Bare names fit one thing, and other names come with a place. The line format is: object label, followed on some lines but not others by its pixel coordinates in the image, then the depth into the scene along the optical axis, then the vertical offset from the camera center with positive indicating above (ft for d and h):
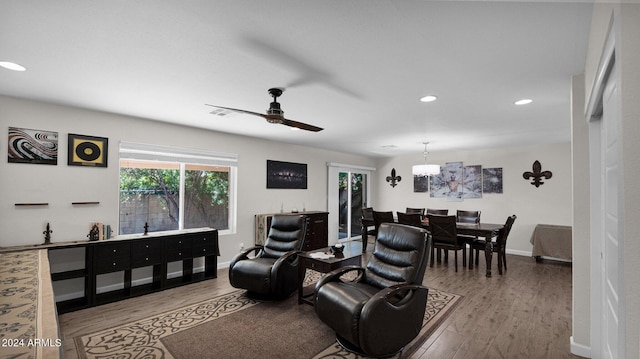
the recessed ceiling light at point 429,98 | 10.18 +3.22
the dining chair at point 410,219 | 17.11 -2.04
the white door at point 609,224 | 4.80 -0.72
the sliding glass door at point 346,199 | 24.26 -1.26
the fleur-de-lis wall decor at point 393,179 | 27.12 +0.65
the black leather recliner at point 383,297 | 7.34 -3.23
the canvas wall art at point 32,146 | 10.56 +1.42
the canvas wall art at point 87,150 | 11.76 +1.42
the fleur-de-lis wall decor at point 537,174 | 19.84 +0.90
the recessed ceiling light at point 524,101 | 10.40 +3.20
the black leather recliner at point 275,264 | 11.08 -3.27
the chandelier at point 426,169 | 18.44 +1.10
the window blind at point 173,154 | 13.47 +1.58
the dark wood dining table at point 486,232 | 15.07 -2.52
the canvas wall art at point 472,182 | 22.62 +0.35
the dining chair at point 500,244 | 15.42 -3.24
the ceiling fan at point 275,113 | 9.19 +2.35
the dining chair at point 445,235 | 15.92 -2.79
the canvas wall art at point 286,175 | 19.40 +0.75
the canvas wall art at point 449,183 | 23.48 +0.27
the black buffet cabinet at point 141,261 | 11.12 -3.43
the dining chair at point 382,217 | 18.75 -2.11
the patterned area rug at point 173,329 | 7.91 -4.70
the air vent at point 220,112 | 11.73 +3.08
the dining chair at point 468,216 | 19.14 -2.08
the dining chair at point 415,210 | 23.17 -1.98
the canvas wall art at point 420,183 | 25.14 +0.26
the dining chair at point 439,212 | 21.47 -1.96
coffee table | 10.83 -3.07
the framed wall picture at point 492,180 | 21.75 +0.50
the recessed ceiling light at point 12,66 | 7.65 +3.23
